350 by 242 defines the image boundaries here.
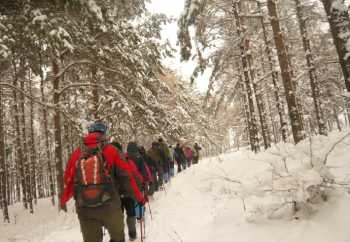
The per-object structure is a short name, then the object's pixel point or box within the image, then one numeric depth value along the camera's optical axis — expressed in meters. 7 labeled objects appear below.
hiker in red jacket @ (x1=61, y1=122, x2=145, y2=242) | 4.17
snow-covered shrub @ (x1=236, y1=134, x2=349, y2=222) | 4.36
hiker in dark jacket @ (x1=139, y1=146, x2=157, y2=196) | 11.77
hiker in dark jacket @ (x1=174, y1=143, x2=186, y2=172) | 21.77
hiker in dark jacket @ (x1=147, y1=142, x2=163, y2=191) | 13.72
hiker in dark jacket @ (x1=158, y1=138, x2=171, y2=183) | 14.87
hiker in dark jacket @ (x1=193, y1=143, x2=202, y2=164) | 27.59
